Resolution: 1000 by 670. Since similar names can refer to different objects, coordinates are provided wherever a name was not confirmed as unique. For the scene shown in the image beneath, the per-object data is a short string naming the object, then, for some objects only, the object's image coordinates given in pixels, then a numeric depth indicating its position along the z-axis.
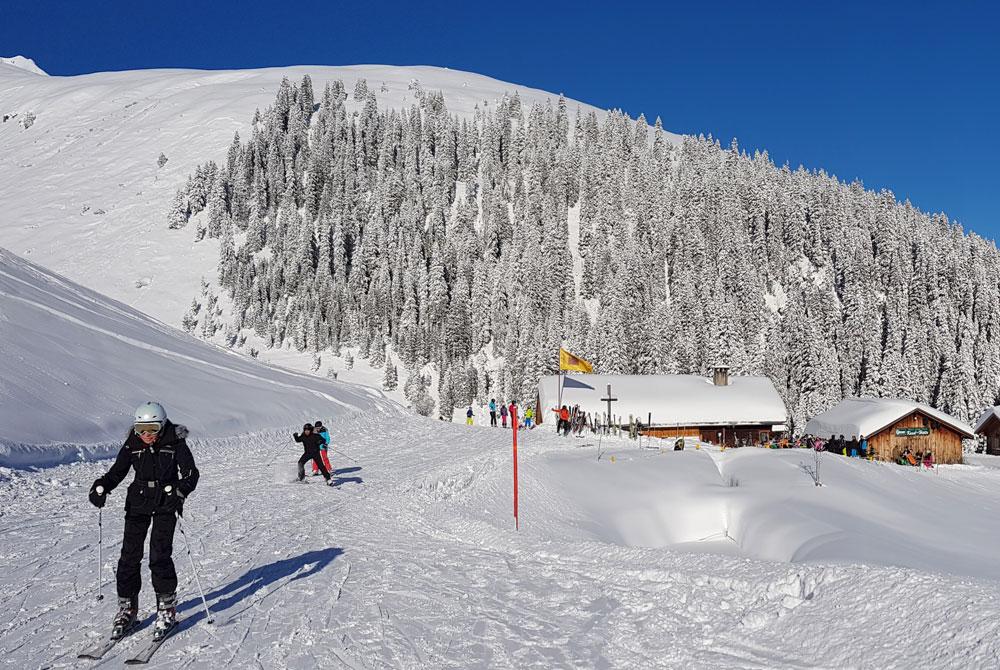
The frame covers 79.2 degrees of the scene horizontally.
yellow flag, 33.97
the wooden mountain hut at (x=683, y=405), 46.22
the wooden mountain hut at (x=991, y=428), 57.28
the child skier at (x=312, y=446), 15.51
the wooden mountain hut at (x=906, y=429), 45.44
